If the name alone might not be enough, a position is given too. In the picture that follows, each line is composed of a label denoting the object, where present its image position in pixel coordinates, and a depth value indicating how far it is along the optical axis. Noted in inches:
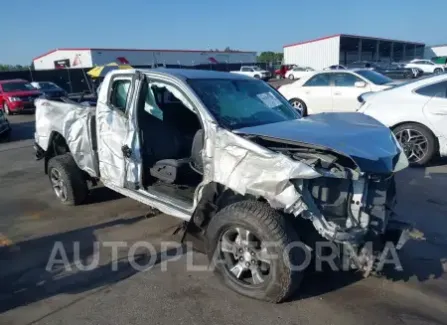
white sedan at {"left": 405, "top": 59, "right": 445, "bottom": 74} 1465.9
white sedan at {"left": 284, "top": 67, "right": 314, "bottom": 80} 1664.4
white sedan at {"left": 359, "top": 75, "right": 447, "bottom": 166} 268.4
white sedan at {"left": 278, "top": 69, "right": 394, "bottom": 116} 431.2
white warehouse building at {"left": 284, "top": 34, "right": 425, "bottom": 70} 2069.4
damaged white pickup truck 117.7
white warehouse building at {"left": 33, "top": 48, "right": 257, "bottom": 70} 1855.3
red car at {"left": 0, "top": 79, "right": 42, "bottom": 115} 734.5
